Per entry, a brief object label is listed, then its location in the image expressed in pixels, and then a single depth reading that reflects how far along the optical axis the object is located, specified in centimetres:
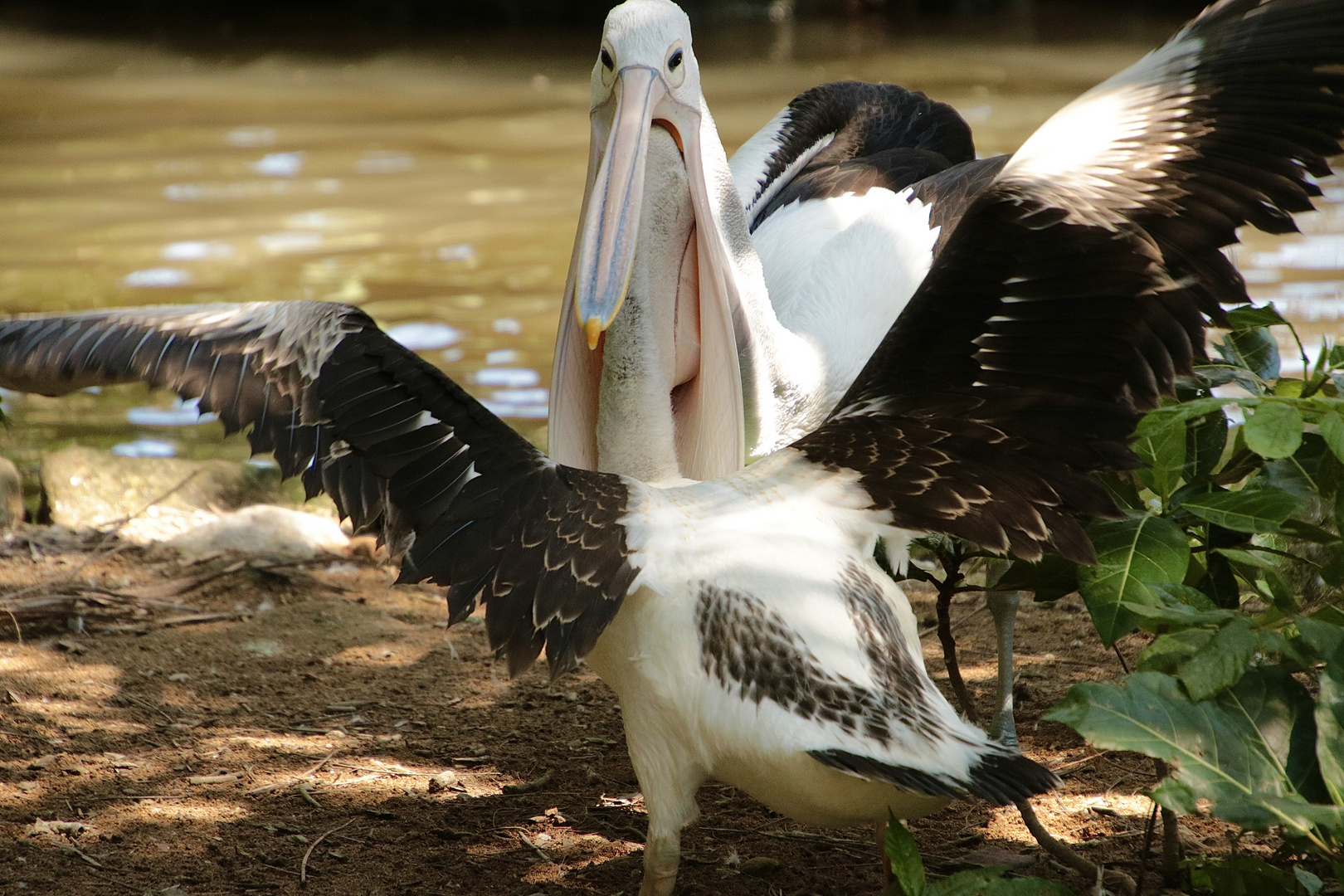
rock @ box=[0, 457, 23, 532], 952
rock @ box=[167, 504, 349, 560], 929
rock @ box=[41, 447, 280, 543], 973
